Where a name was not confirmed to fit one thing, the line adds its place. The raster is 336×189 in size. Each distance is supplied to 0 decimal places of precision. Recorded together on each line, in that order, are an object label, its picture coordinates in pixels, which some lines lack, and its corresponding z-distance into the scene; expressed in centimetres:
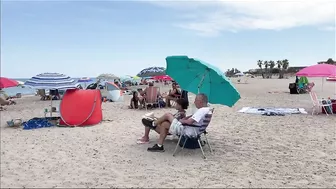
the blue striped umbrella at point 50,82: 799
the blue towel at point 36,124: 771
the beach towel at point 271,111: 980
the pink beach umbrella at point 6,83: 1205
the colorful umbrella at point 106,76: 1750
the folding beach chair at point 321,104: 978
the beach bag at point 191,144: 557
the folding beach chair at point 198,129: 514
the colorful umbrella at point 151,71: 1558
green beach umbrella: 566
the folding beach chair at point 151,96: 1171
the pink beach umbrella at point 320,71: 985
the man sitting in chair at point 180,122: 510
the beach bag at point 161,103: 1214
